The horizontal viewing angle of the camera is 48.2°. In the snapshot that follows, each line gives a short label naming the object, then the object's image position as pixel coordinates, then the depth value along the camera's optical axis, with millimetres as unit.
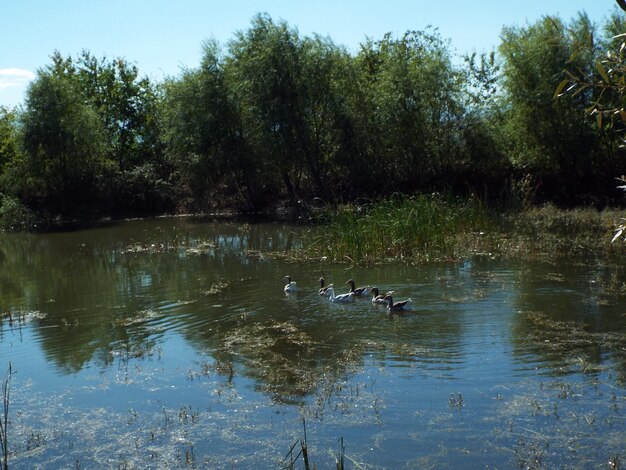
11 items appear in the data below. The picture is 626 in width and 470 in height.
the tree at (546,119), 34156
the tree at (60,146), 42625
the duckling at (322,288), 16453
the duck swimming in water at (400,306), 14421
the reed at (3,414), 6753
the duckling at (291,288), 17062
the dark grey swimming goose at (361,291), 15941
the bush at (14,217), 40906
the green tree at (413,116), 36844
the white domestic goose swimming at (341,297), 15758
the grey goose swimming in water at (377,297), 15141
